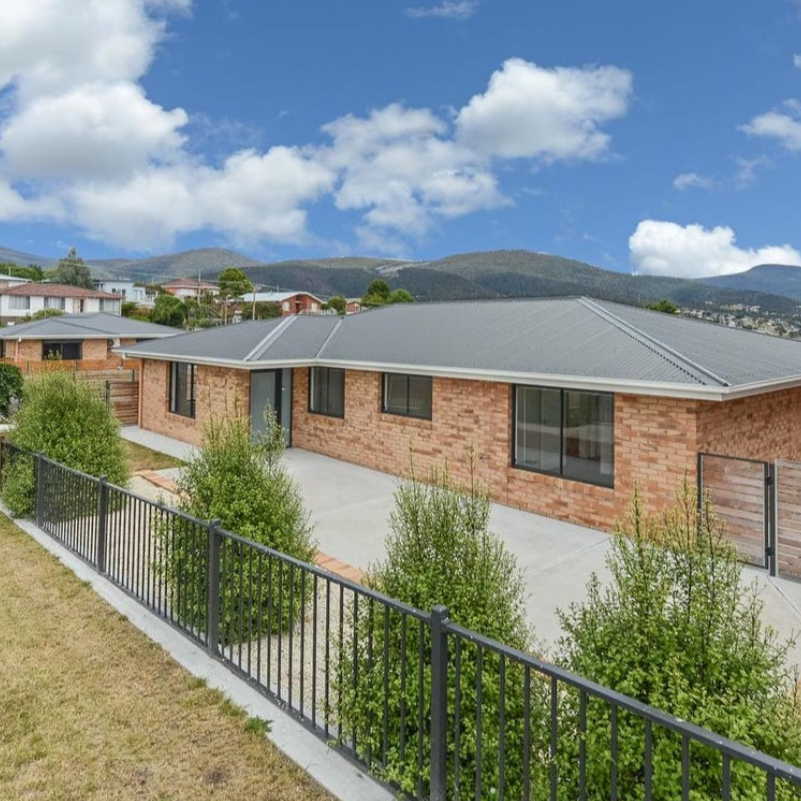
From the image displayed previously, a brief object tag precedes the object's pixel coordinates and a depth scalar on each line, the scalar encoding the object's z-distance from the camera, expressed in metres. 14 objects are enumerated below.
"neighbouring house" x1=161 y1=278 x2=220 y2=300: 107.25
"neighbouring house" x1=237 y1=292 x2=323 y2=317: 89.36
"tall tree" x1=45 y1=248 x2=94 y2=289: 89.88
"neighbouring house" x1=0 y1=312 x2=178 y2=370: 34.91
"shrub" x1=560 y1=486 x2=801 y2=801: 2.43
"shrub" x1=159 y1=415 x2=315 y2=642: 5.12
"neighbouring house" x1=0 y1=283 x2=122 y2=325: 65.75
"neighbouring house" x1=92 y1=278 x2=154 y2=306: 105.28
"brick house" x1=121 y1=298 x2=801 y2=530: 8.93
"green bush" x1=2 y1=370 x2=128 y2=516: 8.84
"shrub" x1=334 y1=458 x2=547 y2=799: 3.26
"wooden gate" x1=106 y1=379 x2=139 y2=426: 19.00
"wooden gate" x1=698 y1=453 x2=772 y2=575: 7.68
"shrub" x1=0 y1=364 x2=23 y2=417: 20.73
